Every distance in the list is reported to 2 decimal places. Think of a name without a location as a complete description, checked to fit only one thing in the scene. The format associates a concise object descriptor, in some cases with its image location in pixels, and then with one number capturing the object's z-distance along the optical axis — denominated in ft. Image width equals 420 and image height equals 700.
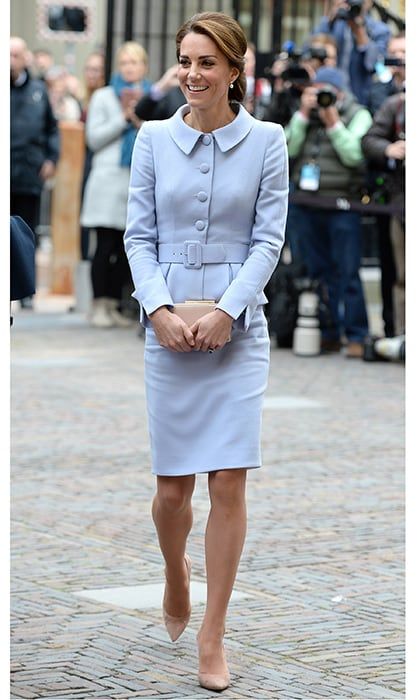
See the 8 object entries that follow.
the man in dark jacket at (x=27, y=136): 54.44
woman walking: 16.72
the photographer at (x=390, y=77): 42.83
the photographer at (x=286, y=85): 45.16
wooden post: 64.08
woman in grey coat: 51.08
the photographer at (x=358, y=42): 47.55
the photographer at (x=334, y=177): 44.45
